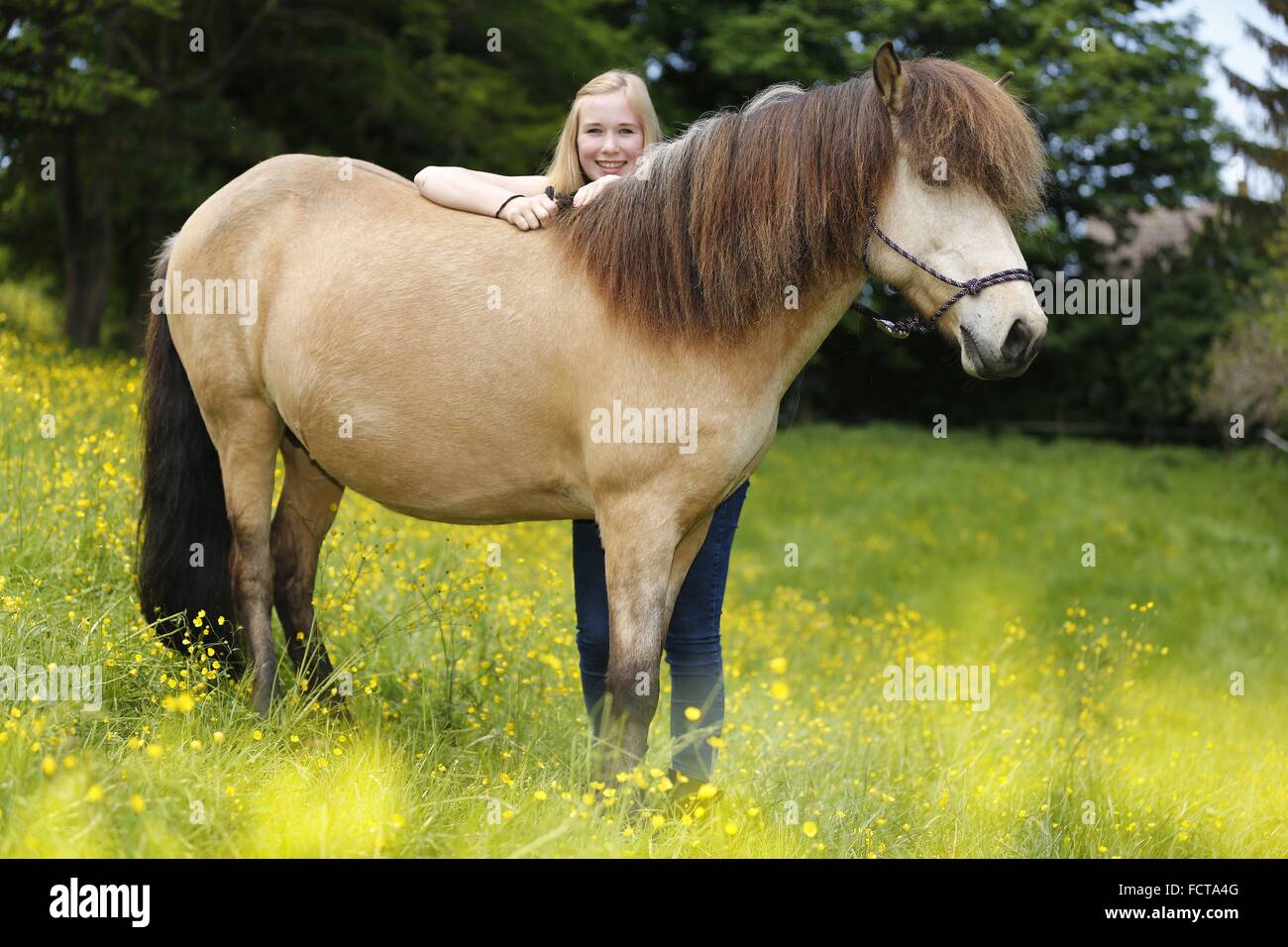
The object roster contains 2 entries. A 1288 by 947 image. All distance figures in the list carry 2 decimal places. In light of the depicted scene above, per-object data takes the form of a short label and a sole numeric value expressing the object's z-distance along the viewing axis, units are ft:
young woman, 13.84
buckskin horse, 10.85
